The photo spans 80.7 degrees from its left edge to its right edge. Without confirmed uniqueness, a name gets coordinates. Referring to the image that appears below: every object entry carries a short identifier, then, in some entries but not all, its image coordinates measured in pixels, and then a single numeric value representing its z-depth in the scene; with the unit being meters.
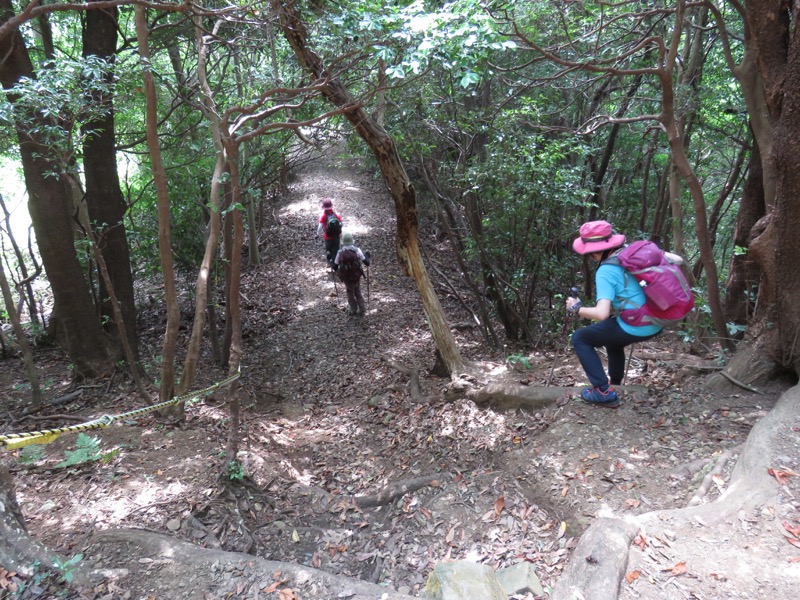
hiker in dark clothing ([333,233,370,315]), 9.92
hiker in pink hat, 3.96
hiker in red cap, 11.17
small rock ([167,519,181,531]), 3.85
